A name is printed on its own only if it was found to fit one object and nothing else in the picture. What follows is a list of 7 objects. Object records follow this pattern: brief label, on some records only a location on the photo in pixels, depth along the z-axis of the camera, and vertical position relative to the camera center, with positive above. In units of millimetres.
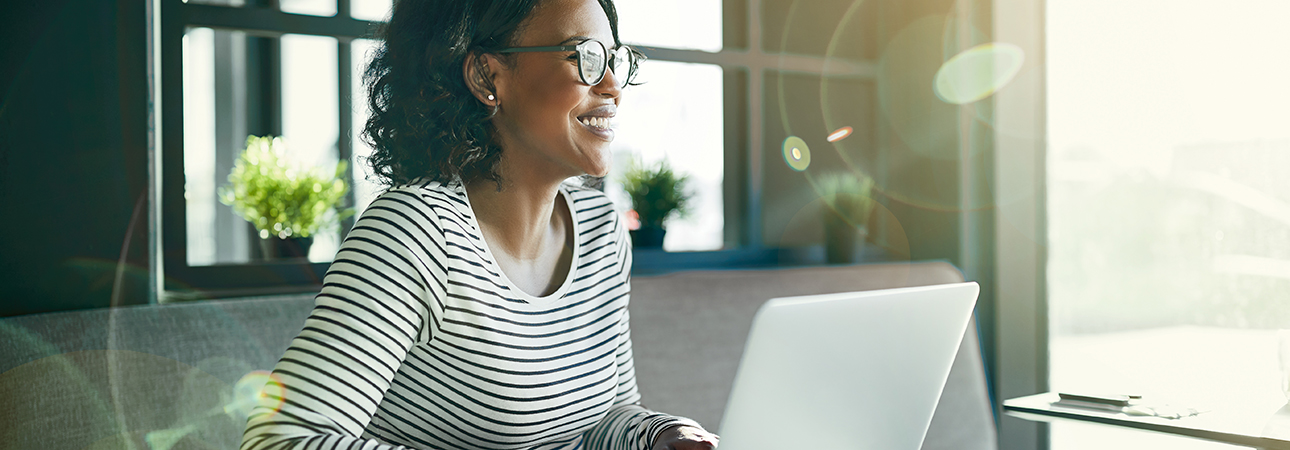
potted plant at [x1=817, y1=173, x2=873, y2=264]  2512 -55
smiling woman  1020 -70
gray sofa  1151 -258
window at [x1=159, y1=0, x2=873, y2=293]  1646 +292
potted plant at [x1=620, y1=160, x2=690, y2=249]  2264 +3
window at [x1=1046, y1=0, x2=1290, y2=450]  2223 -9
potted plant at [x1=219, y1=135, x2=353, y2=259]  1718 +15
